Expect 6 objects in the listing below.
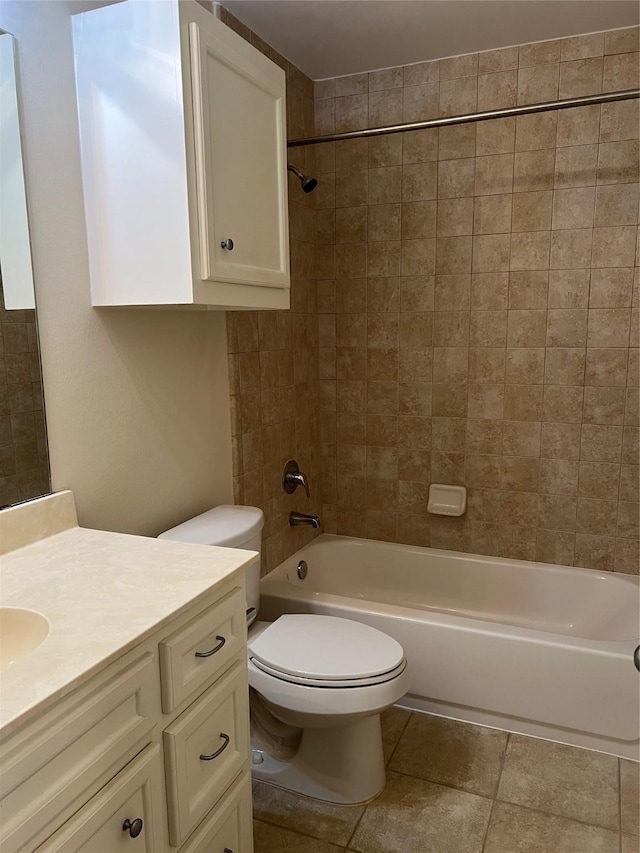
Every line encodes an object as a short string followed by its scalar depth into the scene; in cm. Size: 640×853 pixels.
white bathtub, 208
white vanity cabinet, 90
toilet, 175
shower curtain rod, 196
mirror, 143
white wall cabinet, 148
